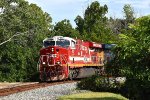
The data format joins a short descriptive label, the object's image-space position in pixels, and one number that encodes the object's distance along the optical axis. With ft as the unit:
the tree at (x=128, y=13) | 347.44
